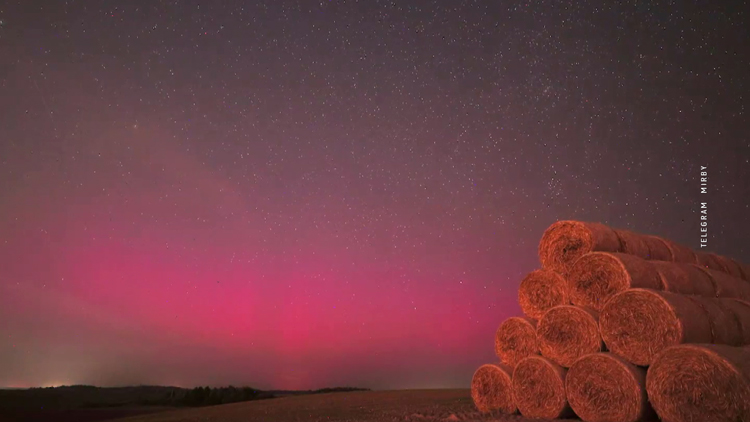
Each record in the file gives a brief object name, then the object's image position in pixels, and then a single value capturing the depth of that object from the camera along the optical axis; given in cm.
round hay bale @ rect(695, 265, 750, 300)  866
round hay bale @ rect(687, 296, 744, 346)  701
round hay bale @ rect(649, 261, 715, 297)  795
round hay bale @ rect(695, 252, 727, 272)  1010
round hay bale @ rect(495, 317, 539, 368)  866
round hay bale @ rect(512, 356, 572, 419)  765
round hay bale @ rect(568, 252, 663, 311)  760
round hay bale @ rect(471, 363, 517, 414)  842
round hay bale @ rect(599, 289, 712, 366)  664
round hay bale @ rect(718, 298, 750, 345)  747
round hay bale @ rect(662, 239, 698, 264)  953
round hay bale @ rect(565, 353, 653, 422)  664
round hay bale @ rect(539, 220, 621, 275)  845
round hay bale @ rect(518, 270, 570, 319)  863
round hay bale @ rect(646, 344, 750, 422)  540
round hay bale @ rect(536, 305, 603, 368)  755
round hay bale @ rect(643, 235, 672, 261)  910
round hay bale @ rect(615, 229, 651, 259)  871
